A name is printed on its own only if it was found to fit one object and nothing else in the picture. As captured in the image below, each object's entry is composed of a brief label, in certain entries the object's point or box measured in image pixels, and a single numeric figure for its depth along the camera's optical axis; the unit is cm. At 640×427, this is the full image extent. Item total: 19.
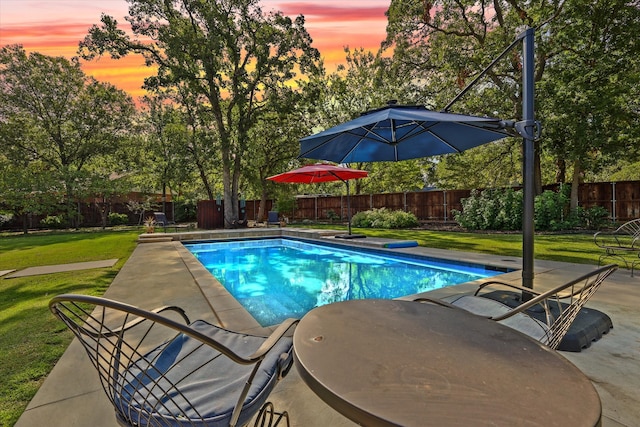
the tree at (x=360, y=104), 2119
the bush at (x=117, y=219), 1962
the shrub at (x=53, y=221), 1795
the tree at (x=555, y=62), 1006
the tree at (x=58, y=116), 1741
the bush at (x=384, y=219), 1459
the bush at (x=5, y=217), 1563
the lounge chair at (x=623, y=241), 442
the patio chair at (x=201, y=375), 113
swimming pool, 498
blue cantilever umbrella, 271
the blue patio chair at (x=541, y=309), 168
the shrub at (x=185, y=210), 2172
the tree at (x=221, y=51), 1321
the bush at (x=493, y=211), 1138
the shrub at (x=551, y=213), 1115
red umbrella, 999
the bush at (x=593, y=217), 1126
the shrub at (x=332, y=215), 2030
